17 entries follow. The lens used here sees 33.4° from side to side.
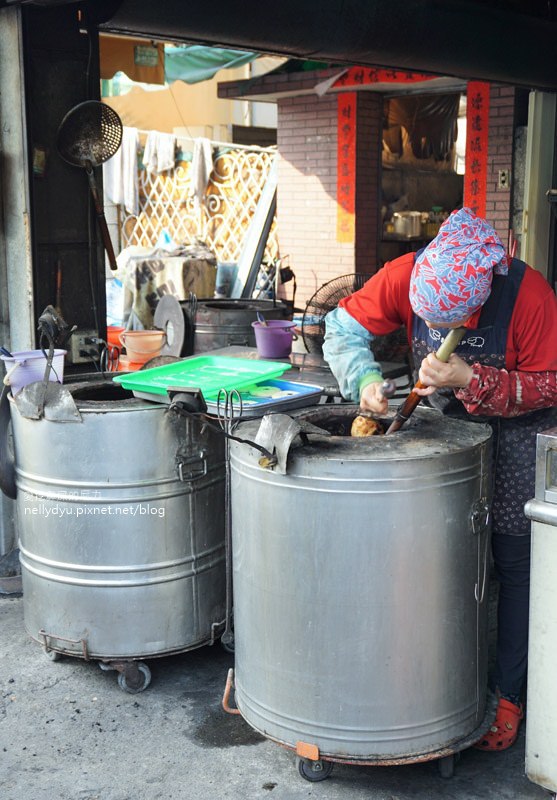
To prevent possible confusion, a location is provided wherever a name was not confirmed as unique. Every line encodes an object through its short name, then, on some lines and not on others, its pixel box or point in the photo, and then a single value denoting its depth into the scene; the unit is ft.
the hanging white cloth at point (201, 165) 43.52
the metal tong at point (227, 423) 10.38
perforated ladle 15.30
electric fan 18.07
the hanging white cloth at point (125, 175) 46.26
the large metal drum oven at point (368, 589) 8.87
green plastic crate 11.16
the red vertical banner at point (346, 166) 34.94
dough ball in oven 10.28
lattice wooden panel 43.39
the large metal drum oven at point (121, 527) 11.29
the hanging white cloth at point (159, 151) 45.98
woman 9.11
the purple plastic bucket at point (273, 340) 14.35
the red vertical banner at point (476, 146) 30.50
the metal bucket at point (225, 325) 19.66
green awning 37.73
